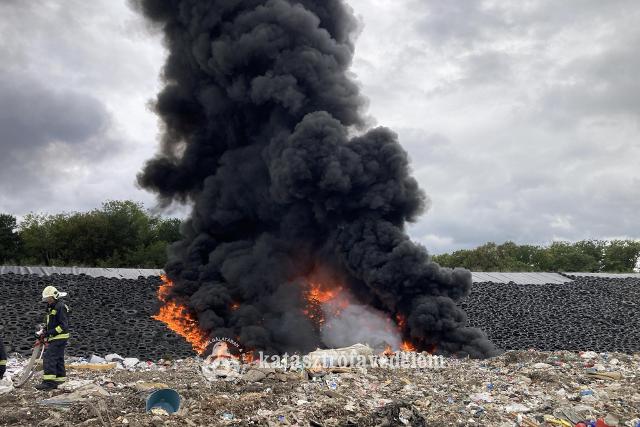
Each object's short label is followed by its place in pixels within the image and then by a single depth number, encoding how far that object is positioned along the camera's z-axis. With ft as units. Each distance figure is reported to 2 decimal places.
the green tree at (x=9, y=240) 155.94
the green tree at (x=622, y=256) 194.49
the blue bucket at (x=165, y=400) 33.24
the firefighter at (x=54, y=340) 37.37
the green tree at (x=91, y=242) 157.99
